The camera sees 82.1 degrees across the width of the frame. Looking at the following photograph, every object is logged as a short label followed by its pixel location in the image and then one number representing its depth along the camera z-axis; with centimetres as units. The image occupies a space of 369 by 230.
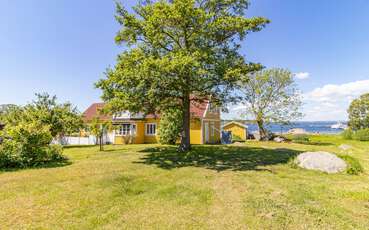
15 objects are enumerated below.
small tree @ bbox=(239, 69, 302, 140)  2975
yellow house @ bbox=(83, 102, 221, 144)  2433
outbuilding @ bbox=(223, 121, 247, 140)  3425
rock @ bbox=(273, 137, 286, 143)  2996
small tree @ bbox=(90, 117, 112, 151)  1795
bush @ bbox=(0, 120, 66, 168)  1093
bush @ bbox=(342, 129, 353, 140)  3623
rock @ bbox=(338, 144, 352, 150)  2123
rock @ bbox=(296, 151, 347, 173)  1012
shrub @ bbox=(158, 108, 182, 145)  2256
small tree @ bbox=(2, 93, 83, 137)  2091
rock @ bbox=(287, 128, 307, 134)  5281
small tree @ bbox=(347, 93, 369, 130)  4047
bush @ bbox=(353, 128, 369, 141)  3364
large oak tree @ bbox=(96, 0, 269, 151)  1174
